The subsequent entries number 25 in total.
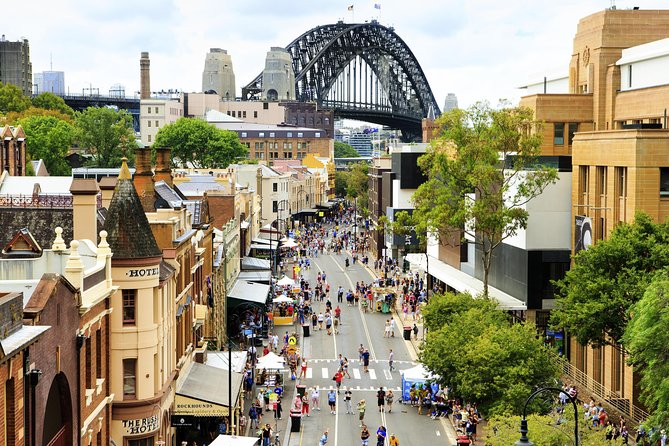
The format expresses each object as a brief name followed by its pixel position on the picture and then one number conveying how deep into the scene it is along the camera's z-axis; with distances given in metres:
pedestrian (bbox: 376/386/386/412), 59.69
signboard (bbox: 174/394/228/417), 47.09
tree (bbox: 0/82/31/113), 176.00
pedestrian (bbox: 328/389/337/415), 60.53
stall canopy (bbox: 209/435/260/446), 41.06
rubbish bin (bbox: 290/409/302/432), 55.72
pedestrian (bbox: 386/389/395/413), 60.23
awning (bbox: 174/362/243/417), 47.22
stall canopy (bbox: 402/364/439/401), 61.88
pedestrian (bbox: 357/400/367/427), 56.75
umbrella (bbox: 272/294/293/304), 87.62
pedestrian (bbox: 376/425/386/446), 50.84
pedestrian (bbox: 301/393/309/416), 59.16
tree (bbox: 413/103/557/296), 70.12
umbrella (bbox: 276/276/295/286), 97.93
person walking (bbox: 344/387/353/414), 60.41
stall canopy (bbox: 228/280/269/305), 79.81
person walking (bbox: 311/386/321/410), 61.06
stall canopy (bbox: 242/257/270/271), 97.56
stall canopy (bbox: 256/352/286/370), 63.65
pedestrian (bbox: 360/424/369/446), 51.81
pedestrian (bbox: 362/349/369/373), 72.12
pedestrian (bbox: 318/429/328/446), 51.62
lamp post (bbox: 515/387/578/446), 25.56
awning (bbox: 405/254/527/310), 71.06
